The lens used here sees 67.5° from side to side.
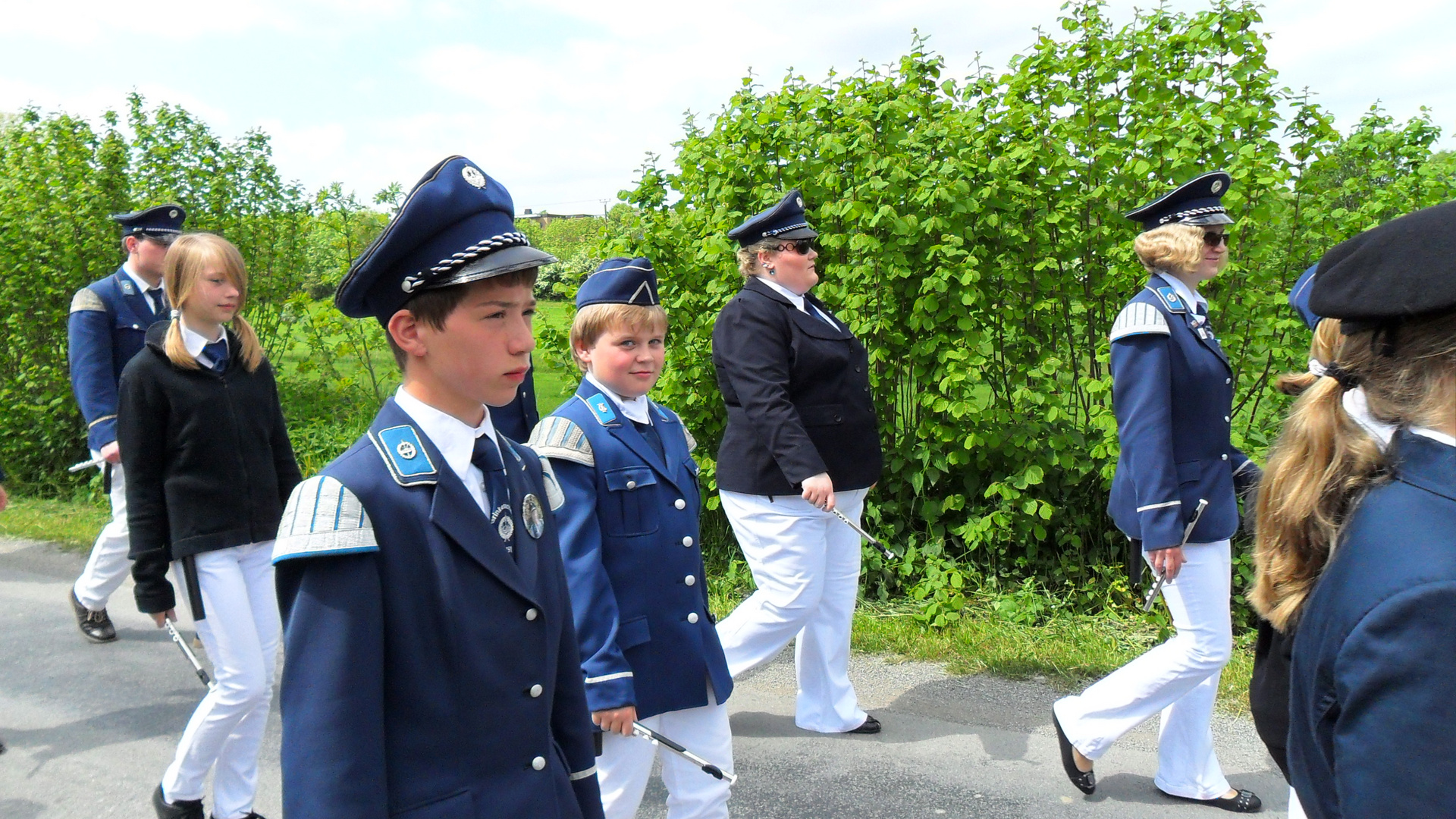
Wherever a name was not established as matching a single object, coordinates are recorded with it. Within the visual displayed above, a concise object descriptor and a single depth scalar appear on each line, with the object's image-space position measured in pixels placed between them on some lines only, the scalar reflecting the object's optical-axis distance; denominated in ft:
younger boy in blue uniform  9.93
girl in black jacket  12.48
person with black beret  4.11
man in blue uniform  17.93
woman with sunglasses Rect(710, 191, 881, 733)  14.96
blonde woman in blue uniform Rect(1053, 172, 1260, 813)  12.70
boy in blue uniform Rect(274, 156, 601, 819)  5.41
